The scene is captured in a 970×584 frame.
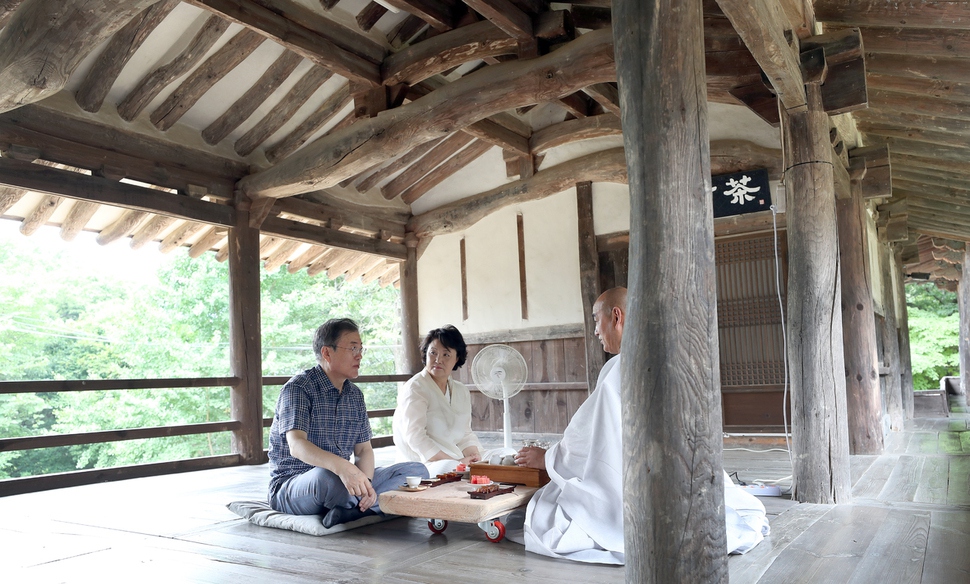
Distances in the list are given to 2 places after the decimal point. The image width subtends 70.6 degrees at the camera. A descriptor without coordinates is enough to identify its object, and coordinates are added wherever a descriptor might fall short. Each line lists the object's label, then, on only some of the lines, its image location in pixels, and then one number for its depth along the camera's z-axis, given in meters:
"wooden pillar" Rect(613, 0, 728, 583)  1.95
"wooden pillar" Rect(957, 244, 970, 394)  11.16
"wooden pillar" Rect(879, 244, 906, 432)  7.90
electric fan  4.73
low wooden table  2.87
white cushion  3.28
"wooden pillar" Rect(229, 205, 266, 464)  6.60
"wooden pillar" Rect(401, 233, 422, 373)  8.82
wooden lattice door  6.68
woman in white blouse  4.02
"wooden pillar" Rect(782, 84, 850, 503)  3.71
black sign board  6.52
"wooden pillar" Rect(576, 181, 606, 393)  7.57
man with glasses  3.24
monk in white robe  2.77
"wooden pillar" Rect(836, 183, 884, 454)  5.57
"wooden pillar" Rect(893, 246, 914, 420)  10.11
